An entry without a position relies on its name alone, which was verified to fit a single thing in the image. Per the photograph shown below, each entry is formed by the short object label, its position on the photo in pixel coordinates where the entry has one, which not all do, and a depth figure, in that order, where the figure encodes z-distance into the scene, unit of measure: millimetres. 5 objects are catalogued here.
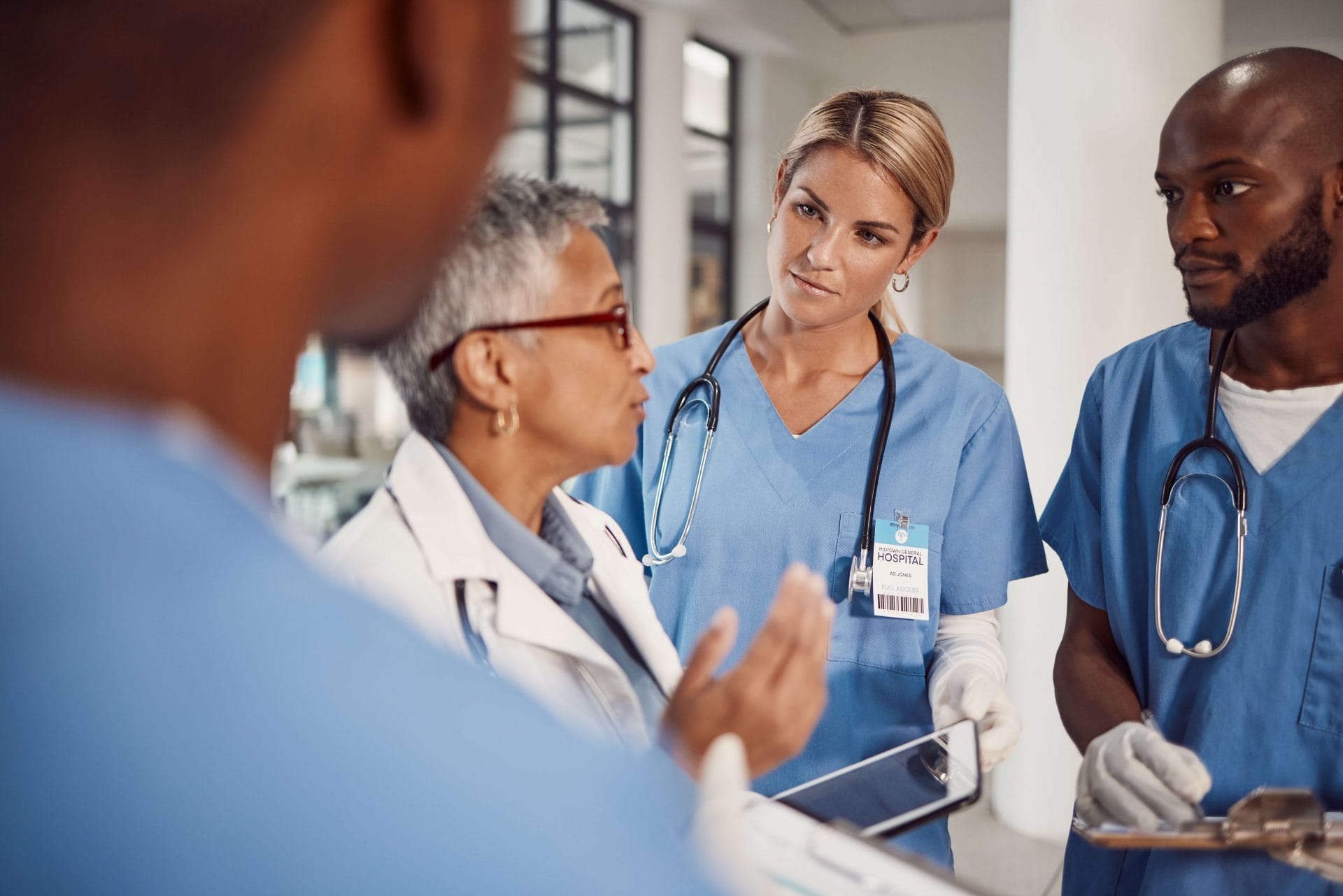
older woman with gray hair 897
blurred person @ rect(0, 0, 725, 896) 233
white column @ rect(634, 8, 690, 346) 6605
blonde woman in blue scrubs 1464
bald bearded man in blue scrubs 1207
